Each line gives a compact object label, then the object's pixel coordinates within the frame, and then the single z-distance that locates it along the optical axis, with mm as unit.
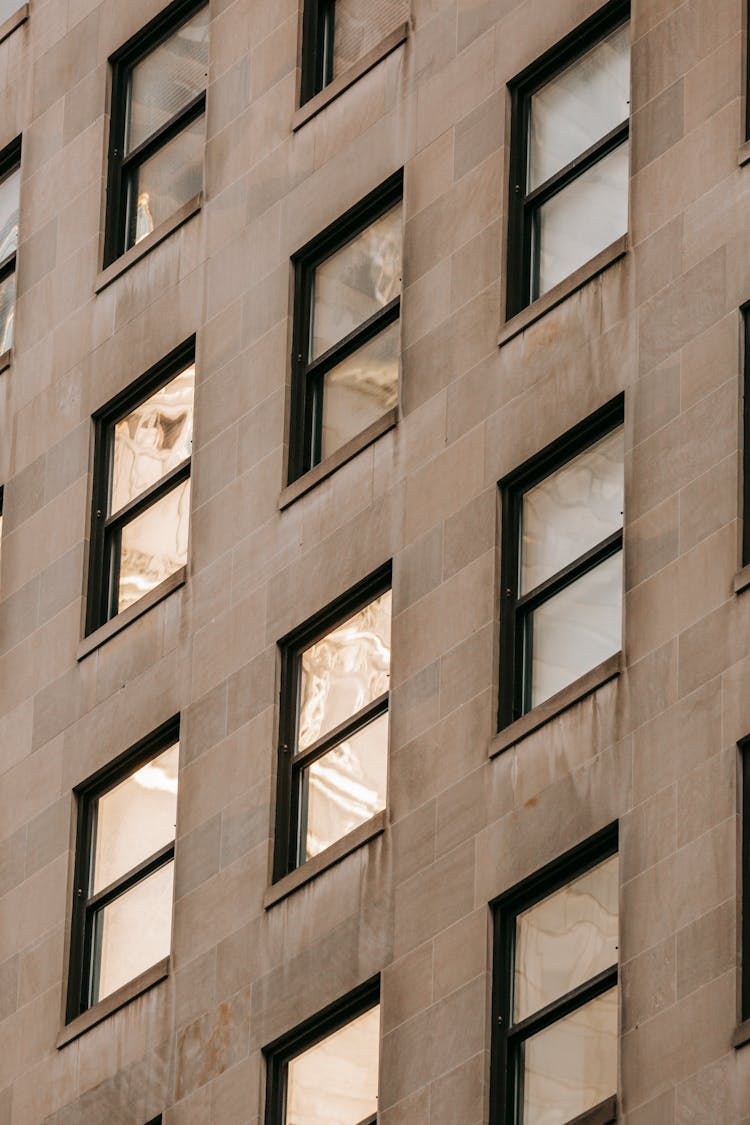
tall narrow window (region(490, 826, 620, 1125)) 33688
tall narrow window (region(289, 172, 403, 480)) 39406
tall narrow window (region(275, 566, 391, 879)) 37625
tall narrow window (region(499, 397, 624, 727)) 35562
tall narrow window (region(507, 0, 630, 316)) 37375
